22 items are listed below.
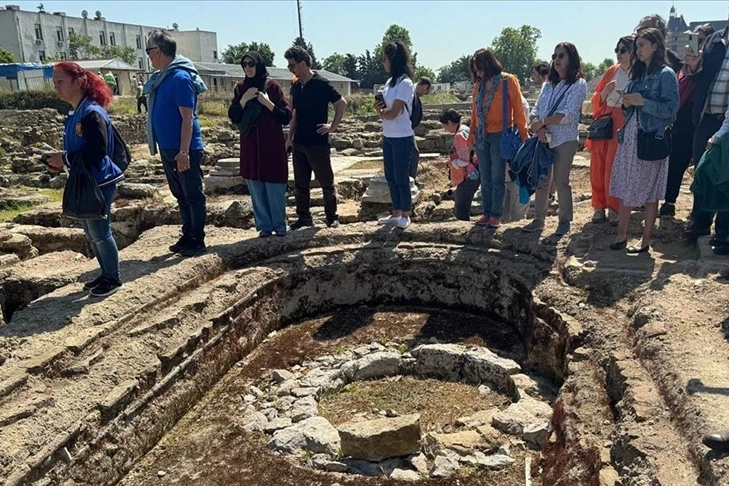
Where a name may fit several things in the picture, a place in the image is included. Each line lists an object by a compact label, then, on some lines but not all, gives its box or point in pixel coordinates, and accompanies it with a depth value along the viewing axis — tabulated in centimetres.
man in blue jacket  501
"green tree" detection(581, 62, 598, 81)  9600
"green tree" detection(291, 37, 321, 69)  4146
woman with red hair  421
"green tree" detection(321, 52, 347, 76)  7006
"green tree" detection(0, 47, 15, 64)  3956
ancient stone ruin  321
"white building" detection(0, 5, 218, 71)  5794
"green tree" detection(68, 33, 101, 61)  6072
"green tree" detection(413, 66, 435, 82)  6975
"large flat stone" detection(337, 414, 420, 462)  346
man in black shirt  590
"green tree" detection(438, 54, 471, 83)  8838
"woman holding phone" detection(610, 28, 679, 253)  465
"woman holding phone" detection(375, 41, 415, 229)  580
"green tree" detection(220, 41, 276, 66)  6275
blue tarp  3172
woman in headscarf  563
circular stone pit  348
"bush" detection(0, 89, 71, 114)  2397
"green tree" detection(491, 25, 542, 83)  8106
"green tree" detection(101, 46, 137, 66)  6284
